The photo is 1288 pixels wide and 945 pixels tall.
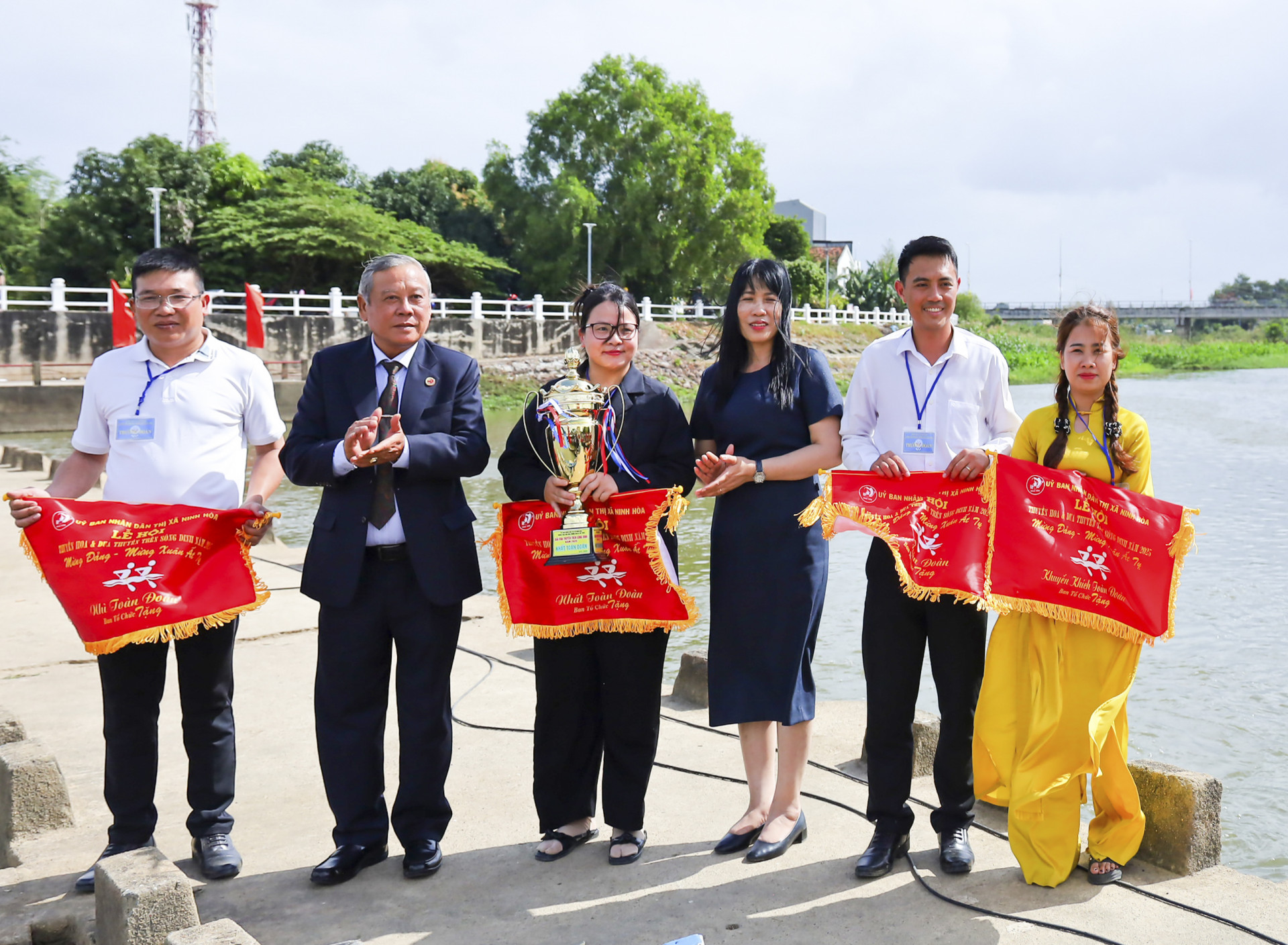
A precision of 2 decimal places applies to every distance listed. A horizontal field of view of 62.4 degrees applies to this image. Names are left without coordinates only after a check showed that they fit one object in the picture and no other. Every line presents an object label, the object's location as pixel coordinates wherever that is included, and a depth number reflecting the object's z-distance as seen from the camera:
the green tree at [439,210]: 45.34
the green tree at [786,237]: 55.88
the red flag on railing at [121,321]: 25.62
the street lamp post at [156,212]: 31.58
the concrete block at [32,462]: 15.54
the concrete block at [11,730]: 4.22
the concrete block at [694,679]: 5.29
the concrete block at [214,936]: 2.55
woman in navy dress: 3.66
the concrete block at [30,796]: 3.81
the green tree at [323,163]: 44.81
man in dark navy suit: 3.55
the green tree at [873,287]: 58.03
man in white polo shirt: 3.59
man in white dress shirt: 3.57
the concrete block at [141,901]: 2.75
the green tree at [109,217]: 35.75
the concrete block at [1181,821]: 3.40
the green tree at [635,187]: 42.56
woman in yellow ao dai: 3.35
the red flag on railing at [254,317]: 27.95
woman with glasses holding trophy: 3.69
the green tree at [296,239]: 36.12
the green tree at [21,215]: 40.12
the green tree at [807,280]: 51.16
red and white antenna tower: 52.84
